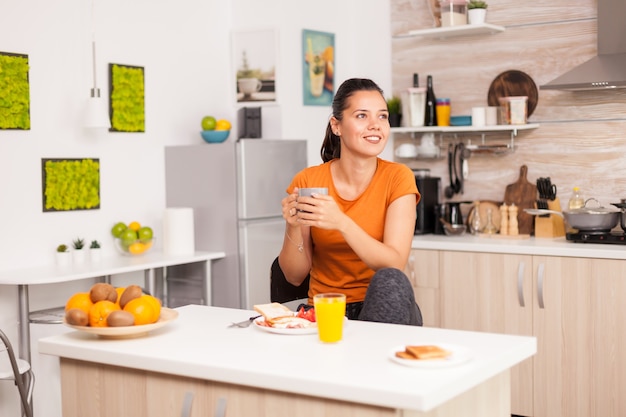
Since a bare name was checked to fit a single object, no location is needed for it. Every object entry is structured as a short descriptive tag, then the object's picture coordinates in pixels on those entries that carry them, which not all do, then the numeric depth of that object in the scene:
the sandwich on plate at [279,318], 2.13
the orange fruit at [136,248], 4.47
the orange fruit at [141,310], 2.11
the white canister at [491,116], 4.57
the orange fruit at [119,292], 2.21
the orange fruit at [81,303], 2.15
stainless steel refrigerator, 4.59
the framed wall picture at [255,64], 5.00
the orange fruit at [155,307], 2.15
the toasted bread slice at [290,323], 2.12
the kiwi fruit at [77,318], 2.10
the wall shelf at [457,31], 4.53
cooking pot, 4.02
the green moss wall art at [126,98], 4.56
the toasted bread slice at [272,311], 2.18
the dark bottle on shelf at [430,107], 4.78
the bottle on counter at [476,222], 4.60
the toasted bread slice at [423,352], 1.77
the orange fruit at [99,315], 2.11
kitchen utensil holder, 4.33
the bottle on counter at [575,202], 4.24
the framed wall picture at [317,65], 5.08
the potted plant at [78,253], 4.24
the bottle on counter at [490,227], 4.57
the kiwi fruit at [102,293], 2.17
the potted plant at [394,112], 4.91
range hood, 4.06
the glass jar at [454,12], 4.58
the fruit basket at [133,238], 4.45
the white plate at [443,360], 1.75
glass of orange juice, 1.98
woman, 2.74
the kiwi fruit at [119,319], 2.08
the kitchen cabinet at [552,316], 3.81
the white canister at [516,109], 4.44
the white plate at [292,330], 2.08
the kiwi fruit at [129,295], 2.17
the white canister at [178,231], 4.54
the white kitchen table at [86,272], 3.77
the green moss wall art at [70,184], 4.22
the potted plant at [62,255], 4.18
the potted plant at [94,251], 4.33
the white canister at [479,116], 4.56
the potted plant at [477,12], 4.52
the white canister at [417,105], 4.76
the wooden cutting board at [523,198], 4.52
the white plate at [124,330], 2.07
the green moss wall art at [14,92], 4.00
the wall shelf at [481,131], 4.48
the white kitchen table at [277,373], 1.68
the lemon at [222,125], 4.86
